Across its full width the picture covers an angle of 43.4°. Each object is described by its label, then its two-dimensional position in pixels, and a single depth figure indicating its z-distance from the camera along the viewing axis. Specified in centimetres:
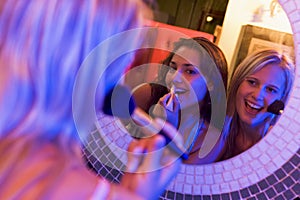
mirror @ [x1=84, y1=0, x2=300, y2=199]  52
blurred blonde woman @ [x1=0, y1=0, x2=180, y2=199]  41
